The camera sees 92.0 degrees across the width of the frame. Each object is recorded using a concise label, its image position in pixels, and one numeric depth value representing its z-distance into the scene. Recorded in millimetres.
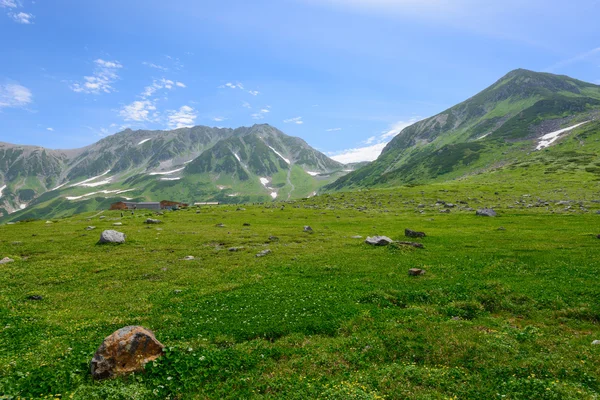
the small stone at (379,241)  40844
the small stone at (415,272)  28234
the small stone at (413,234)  46781
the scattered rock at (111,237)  45000
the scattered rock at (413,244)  39469
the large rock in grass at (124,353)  13664
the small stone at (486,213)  69062
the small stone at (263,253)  38503
